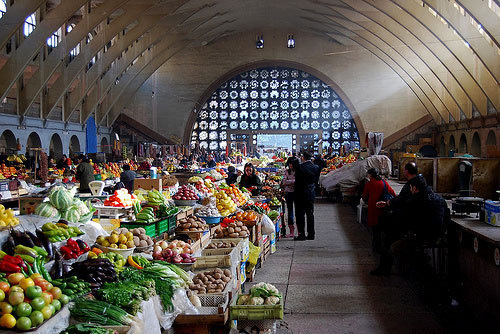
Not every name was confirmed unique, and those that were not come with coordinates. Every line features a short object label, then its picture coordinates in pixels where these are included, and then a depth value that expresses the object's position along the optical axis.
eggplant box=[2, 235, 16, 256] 3.91
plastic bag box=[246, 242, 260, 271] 6.73
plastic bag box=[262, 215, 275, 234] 8.01
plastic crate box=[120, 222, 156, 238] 5.62
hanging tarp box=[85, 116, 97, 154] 19.95
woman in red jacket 8.27
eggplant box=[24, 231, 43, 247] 4.07
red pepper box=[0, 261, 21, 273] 3.34
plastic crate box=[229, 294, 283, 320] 4.35
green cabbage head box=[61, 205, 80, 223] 5.03
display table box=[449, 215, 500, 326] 4.91
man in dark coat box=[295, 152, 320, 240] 9.14
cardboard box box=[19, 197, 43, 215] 6.27
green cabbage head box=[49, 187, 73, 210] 5.05
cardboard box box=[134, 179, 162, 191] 8.48
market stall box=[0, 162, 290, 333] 3.14
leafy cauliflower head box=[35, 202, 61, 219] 4.96
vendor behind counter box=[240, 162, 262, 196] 11.29
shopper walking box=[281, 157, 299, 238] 9.53
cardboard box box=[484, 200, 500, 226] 5.37
